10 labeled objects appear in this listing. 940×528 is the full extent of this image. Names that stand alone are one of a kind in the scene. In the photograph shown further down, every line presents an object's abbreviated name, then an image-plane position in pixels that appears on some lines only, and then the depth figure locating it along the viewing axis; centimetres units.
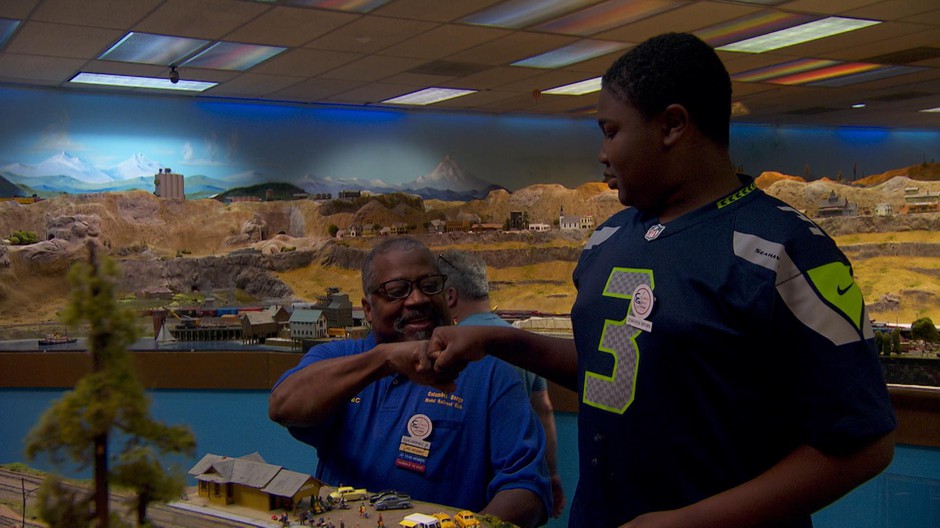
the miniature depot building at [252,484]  223
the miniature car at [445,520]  193
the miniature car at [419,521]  194
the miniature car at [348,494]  226
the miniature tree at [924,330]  496
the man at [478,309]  403
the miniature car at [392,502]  218
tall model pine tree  97
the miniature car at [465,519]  190
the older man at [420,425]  253
